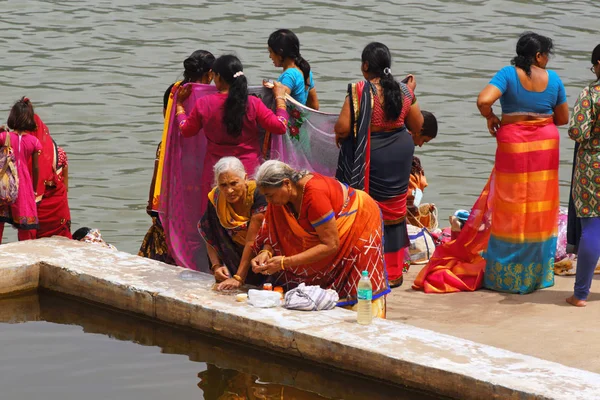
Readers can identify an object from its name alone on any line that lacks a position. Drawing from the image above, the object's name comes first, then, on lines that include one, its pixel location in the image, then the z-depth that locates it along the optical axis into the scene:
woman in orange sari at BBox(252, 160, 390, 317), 13.73
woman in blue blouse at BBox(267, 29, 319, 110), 16.84
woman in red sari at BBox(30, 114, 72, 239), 17.48
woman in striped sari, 15.52
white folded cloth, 14.10
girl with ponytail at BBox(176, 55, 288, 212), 15.87
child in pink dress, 17.05
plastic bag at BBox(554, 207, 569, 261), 17.50
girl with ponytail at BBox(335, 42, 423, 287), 15.77
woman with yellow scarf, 14.53
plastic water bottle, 13.55
